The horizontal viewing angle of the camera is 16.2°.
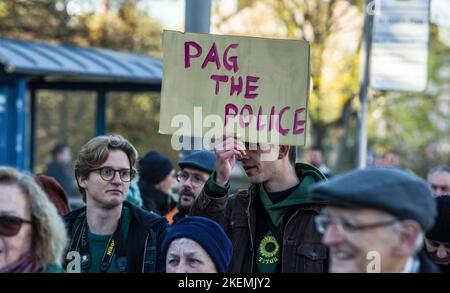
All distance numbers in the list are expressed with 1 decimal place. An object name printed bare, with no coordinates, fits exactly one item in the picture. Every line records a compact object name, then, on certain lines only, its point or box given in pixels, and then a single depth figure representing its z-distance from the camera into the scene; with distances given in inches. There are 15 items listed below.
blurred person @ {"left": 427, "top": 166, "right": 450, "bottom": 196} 555.5
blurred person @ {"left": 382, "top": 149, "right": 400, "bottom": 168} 957.2
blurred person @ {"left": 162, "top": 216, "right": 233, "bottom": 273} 267.3
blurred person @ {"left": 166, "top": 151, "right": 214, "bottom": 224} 403.7
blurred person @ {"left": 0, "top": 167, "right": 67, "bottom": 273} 231.0
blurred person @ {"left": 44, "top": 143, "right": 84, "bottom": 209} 961.8
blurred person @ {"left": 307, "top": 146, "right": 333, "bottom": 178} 988.9
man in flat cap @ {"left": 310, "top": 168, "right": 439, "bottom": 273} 199.3
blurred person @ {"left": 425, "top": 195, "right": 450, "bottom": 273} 309.0
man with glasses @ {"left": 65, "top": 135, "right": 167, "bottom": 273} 306.7
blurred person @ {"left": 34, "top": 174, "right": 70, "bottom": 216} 410.7
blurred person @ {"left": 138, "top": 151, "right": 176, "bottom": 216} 514.5
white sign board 668.0
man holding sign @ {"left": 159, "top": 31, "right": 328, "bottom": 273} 294.6
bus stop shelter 799.0
